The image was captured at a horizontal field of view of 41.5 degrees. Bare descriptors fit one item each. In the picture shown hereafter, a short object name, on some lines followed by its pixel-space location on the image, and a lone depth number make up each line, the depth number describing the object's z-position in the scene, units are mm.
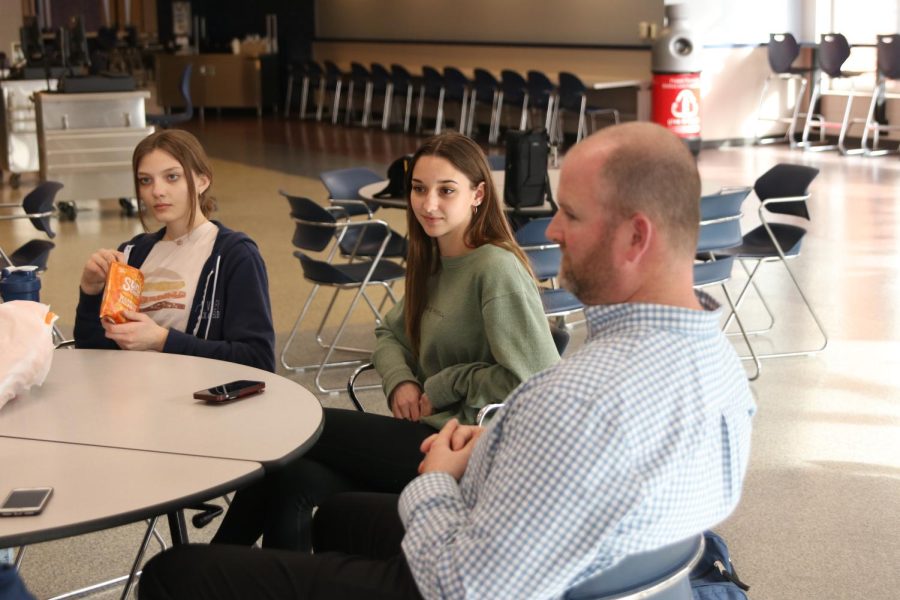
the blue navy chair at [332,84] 16953
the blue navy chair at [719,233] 4852
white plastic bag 2443
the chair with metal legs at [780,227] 5332
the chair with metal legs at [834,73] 12109
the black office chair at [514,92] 13656
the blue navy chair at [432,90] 14969
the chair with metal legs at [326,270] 5086
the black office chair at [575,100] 12688
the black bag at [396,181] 5328
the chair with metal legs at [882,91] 11562
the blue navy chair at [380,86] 15898
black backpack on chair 4902
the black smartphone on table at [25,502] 1858
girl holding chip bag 3082
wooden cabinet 18078
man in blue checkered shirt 1554
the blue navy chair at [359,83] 16333
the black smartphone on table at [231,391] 2396
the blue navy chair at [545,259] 4586
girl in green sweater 2666
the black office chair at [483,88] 14164
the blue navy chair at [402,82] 15602
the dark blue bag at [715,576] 2248
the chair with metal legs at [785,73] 12633
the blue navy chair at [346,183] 6012
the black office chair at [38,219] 5418
